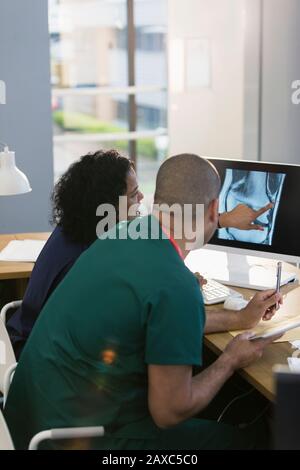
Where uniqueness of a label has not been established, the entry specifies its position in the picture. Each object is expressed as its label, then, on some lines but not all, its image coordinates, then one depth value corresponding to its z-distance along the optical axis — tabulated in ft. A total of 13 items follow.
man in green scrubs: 6.48
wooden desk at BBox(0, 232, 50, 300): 10.70
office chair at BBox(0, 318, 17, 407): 8.74
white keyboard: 9.26
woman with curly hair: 8.86
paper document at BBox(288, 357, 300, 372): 7.22
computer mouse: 8.95
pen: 8.35
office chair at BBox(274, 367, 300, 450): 4.34
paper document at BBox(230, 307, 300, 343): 8.14
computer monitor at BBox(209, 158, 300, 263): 9.60
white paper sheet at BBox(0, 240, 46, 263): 11.23
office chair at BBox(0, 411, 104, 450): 6.58
